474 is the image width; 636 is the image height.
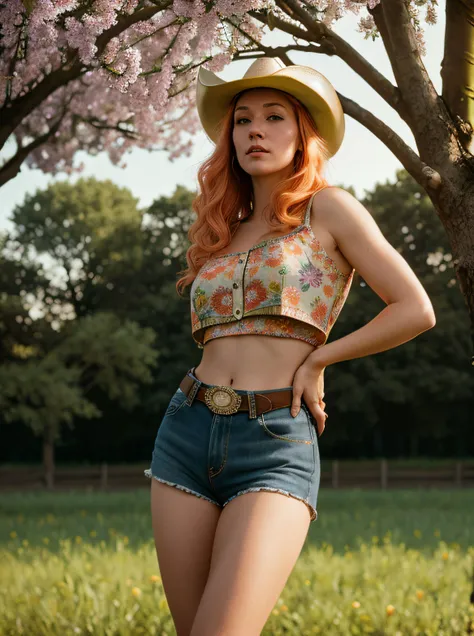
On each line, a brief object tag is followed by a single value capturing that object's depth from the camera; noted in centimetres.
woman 278
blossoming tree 459
